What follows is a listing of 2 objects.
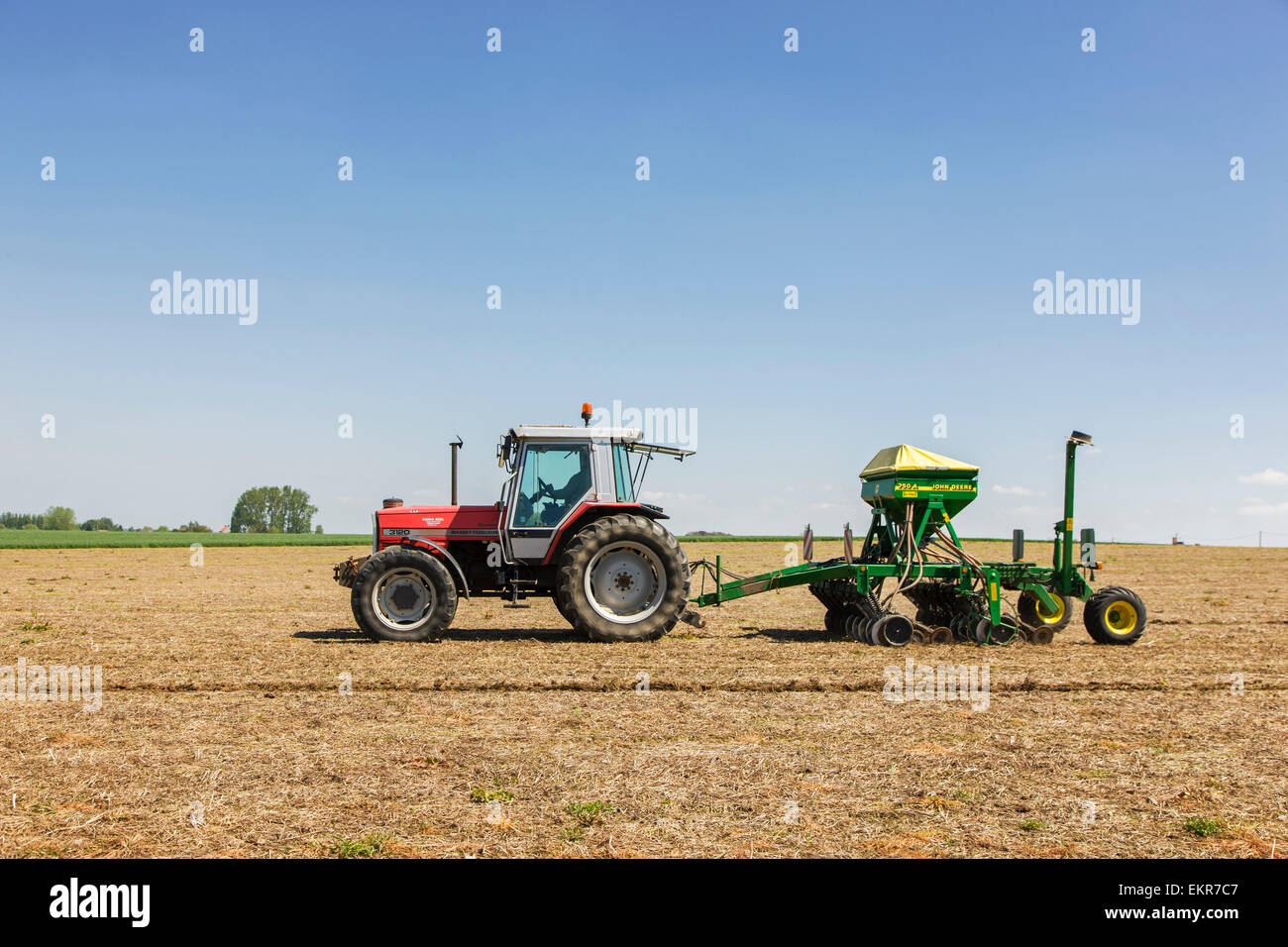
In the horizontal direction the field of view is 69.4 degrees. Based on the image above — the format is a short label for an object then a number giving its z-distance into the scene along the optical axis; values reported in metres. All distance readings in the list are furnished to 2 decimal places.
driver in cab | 12.59
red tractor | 12.12
